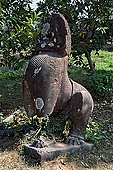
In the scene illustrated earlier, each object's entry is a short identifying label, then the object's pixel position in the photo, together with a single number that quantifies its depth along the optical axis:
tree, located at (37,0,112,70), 4.96
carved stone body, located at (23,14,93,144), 3.02
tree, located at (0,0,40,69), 3.81
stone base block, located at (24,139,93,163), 2.85
